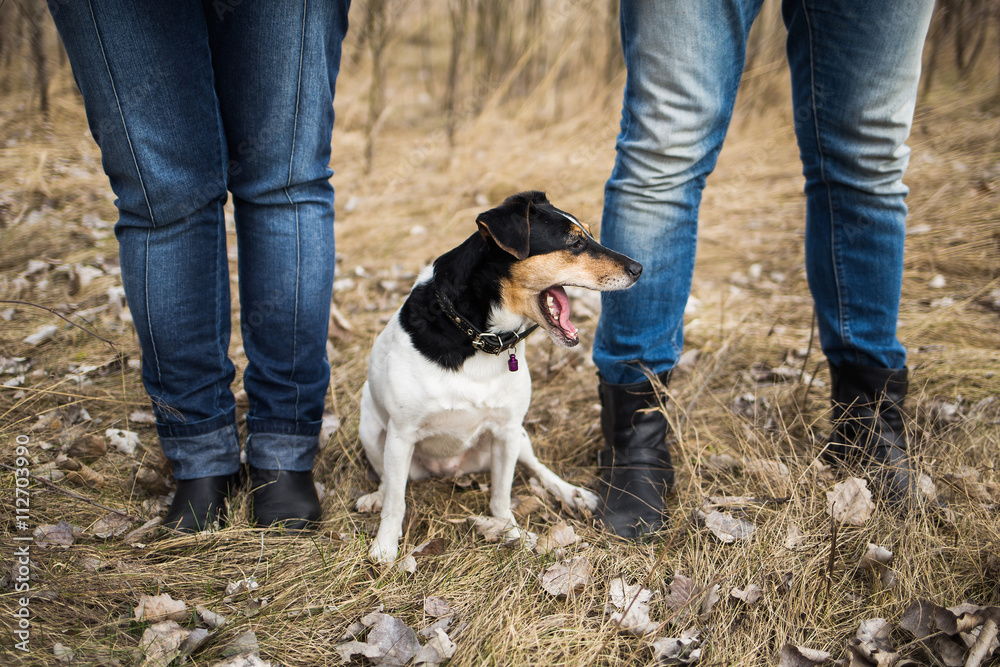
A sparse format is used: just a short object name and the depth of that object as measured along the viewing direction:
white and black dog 1.90
